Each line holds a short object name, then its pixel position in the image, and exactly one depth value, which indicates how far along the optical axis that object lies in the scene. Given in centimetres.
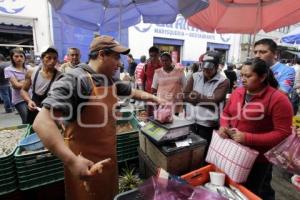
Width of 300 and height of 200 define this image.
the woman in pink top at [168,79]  375
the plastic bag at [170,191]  119
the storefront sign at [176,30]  1269
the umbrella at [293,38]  632
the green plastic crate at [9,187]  204
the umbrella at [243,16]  462
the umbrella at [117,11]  412
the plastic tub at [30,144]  226
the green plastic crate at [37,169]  208
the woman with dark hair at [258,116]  168
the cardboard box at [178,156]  163
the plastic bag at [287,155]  155
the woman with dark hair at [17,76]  374
